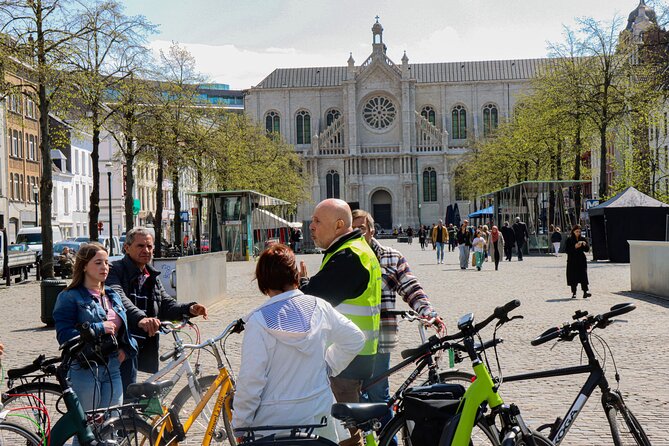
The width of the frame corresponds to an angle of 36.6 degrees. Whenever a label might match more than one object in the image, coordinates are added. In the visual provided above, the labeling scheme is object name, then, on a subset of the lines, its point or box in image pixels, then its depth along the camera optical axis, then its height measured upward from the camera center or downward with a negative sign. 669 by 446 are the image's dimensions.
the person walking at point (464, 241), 35.53 -0.72
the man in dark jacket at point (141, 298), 6.59 -0.48
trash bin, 17.53 -1.14
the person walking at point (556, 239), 46.12 -0.94
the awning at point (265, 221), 53.67 +0.24
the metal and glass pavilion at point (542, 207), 48.97 +0.61
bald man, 5.46 -0.31
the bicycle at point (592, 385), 5.14 -0.87
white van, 50.38 -0.25
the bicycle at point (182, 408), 5.29 -1.02
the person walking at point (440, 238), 40.42 -0.68
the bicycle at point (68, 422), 5.08 -1.00
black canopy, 35.69 -0.09
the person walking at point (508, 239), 43.16 -0.83
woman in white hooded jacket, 4.32 -0.58
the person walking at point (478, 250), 34.50 -1.02
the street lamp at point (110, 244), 42.30 -0.66
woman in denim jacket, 6.05 -0.54
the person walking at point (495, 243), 34.66 -0.82
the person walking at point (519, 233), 42.62 -0.60
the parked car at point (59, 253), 37.09 -1.01
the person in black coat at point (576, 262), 21.25 -0.94
